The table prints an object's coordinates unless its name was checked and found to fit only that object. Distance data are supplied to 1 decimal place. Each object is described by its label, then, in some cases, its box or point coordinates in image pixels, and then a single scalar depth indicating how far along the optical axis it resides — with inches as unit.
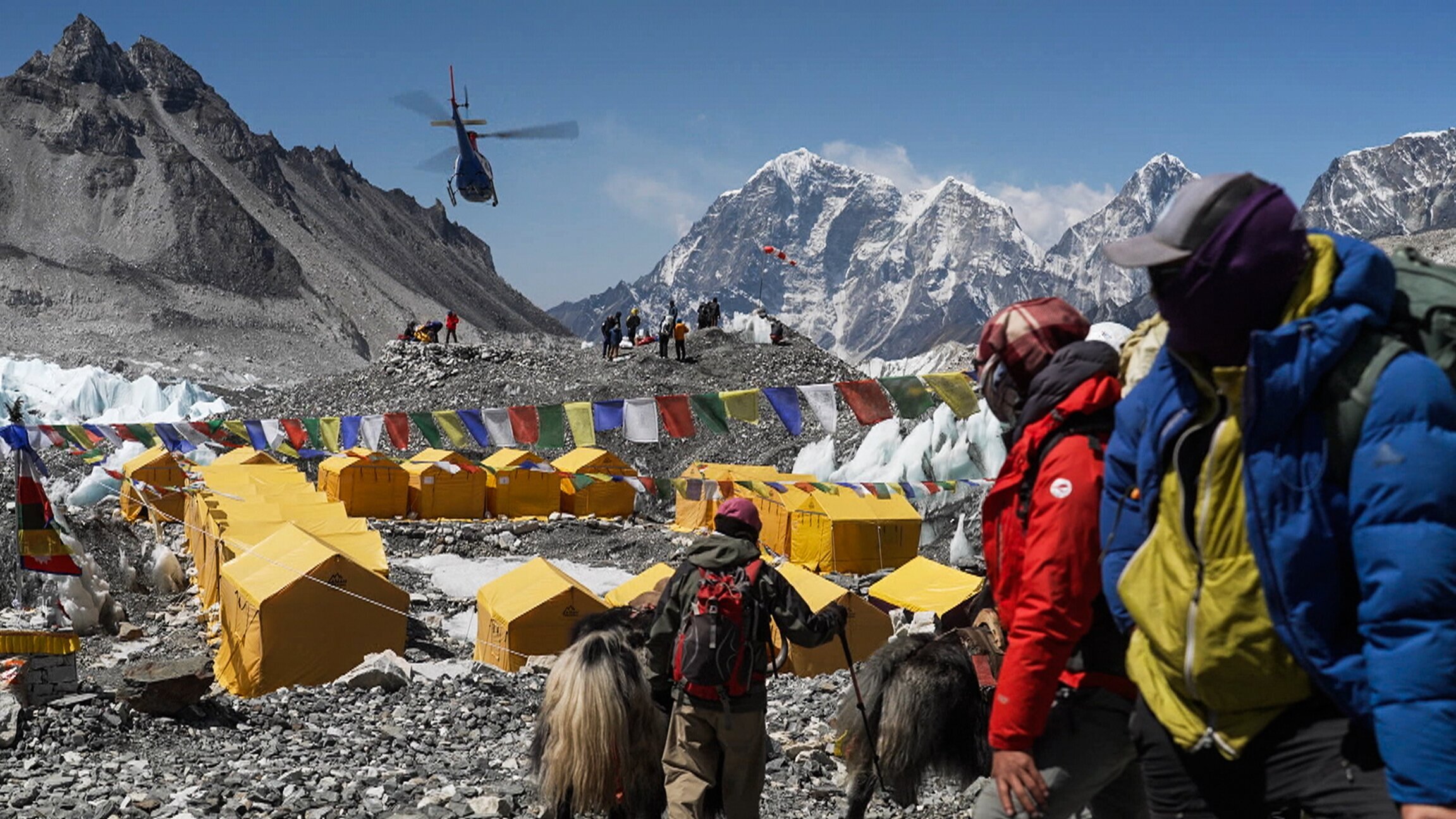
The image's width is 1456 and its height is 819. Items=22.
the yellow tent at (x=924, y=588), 450.6
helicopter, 1576.0
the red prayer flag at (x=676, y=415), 561.9
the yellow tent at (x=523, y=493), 873.5
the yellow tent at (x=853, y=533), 655.8
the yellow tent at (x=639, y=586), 390.0
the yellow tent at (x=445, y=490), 854.5
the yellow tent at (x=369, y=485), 840.3
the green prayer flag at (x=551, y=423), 578.6
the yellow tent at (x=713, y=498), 734.5
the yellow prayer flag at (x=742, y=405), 508.7
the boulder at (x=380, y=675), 341.1
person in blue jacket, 59.4
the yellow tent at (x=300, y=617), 388.2
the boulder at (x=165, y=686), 270.8
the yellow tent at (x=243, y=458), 832.3
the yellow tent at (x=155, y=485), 767.1
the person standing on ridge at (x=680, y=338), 1375.5
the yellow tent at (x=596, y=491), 885.8
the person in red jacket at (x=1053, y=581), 89.7
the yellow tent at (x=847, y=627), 401.1
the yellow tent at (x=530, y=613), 415.8
